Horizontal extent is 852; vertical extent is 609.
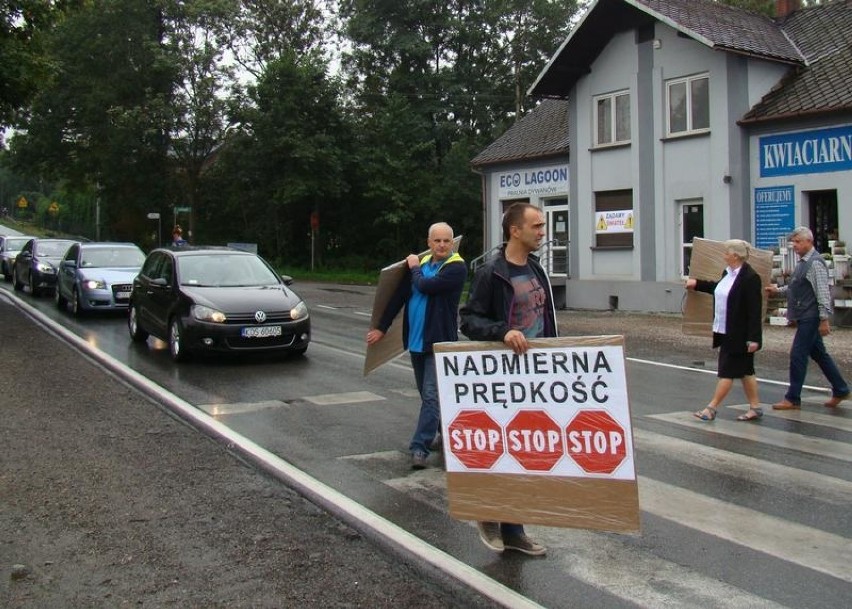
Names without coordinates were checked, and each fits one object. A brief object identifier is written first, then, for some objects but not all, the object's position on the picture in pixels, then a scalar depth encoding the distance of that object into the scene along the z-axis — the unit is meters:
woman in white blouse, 7.94
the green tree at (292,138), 39.12
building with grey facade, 19.22
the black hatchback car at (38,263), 23.16
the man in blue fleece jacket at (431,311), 6.39
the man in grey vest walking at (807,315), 8.71
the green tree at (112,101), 45.25
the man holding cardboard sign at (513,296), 4.56
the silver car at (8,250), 31.54
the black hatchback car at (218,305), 11.41
